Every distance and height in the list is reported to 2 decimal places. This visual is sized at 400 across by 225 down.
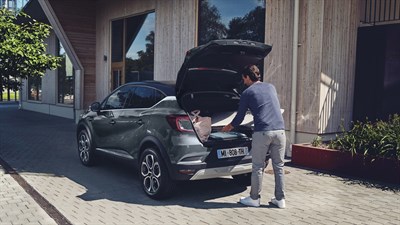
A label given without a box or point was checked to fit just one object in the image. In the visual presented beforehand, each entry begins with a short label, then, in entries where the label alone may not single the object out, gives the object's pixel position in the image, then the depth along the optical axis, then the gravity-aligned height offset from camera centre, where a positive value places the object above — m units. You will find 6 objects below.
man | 4.80 -0.45
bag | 5.03 -0.46
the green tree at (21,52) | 7.97 +0.77
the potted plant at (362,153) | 6.23 -1.03
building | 8.01 +1.09
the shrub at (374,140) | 6.28 -0.78
